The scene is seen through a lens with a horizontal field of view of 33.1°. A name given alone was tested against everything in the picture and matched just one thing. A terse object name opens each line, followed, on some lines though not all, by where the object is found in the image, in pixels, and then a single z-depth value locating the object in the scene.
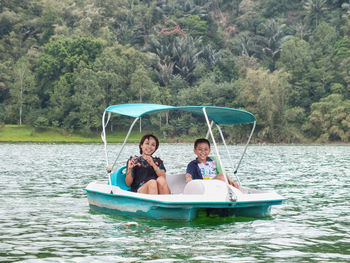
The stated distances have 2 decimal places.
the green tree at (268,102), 69.50
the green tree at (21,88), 73.06
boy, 11.52
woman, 11.22
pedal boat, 10.20
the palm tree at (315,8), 91.57
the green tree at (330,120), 67.25
